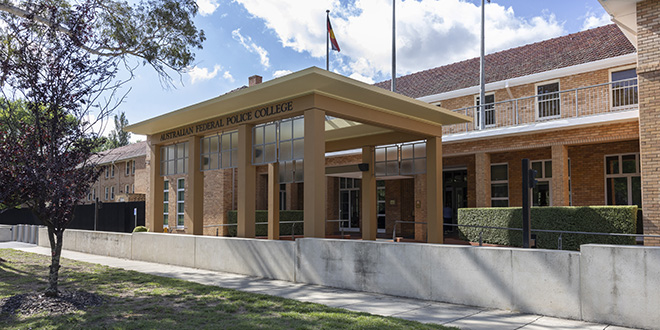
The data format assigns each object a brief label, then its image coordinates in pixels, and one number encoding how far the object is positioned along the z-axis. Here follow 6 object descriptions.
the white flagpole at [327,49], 28.26
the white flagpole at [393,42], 25.50
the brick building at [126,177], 37.94
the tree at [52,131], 7.99
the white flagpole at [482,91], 20.70
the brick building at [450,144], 12.68
